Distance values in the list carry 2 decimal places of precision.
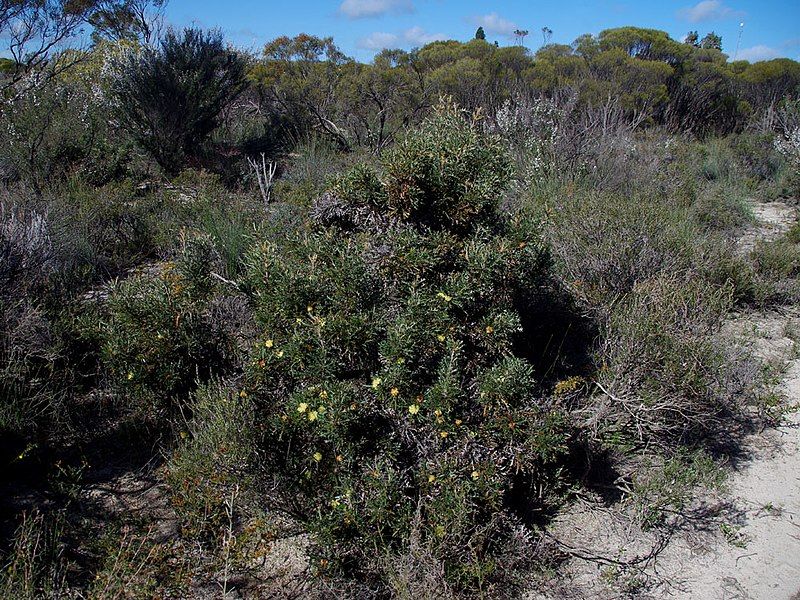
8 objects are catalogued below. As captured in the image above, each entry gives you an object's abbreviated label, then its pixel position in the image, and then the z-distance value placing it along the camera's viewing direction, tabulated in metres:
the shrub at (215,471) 3.23
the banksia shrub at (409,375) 2.96
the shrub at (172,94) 9.79
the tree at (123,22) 15.07
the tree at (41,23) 10.02
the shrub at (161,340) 3.94
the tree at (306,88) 11.55
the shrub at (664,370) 3.87
